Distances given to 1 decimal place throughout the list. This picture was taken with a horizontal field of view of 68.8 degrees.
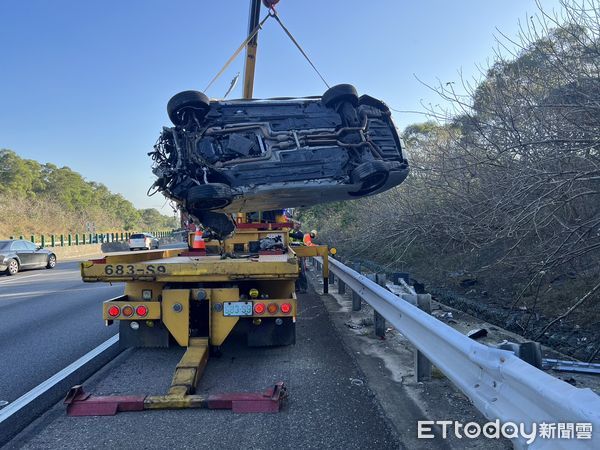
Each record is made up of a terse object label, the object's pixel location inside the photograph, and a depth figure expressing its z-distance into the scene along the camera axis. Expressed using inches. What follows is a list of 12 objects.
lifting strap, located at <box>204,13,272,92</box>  300.6
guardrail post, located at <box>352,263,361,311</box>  297.0
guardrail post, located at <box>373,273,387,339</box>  225.3
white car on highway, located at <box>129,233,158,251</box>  1334.9
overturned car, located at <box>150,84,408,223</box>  197.6
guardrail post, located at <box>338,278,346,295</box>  367.7
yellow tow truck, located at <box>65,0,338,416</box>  183.6
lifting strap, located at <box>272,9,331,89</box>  302.2
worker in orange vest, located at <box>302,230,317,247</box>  342.3
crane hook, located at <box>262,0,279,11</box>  295.6
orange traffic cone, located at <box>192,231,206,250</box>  289.6
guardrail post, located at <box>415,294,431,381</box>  160.9
